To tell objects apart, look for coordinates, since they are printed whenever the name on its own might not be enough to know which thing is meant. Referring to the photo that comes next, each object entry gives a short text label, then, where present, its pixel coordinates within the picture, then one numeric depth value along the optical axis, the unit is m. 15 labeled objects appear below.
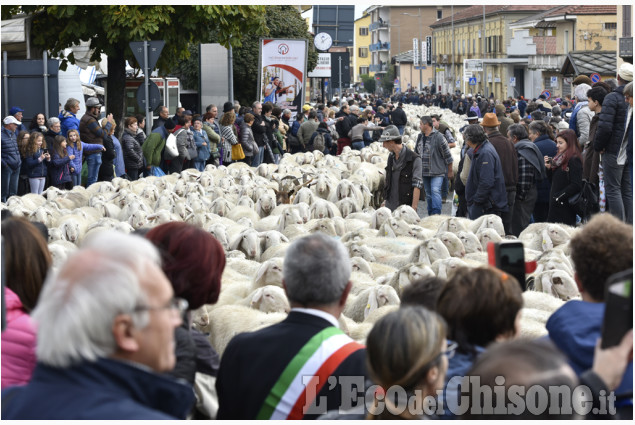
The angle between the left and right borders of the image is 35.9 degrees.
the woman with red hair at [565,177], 10.88
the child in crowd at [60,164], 15.49
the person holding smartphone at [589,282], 3.17
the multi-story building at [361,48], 155.41
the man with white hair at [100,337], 2.23
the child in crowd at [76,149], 15.73
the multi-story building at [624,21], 27.62
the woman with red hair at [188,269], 3.56
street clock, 41.59
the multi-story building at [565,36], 58.72
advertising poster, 25.48
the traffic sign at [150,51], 14.64
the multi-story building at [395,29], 132.00
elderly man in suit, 3.54
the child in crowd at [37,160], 15.01
